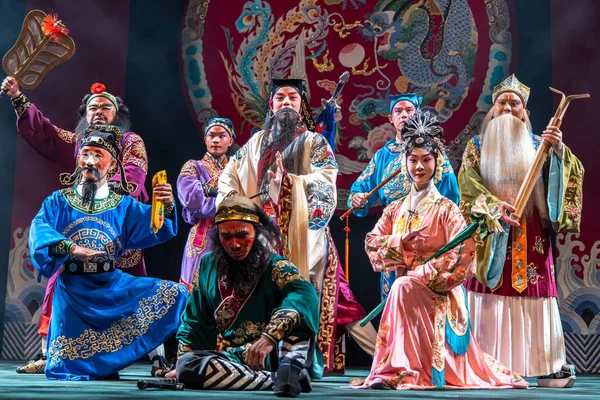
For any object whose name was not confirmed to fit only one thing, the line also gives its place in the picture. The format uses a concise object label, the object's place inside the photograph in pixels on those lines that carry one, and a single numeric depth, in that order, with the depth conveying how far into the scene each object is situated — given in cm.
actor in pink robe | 431
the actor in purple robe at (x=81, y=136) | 566
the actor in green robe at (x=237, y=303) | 374
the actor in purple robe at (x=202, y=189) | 596
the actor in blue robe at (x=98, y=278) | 462
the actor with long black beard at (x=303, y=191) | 496
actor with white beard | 522
